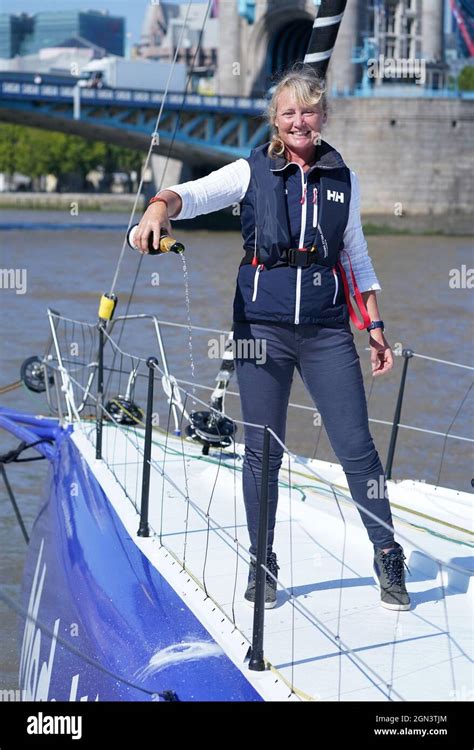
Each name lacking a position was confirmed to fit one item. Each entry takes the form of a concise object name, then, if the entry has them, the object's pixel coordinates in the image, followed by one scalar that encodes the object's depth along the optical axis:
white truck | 56.56
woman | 3.71
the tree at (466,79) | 60.03
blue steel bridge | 41.78
